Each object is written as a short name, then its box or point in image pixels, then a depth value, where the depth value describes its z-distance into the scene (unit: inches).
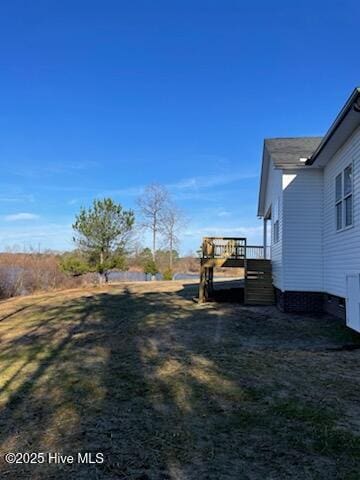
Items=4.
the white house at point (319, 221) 296.5
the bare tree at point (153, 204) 1567.4
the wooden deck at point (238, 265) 500.1
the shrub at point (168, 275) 1108.5
